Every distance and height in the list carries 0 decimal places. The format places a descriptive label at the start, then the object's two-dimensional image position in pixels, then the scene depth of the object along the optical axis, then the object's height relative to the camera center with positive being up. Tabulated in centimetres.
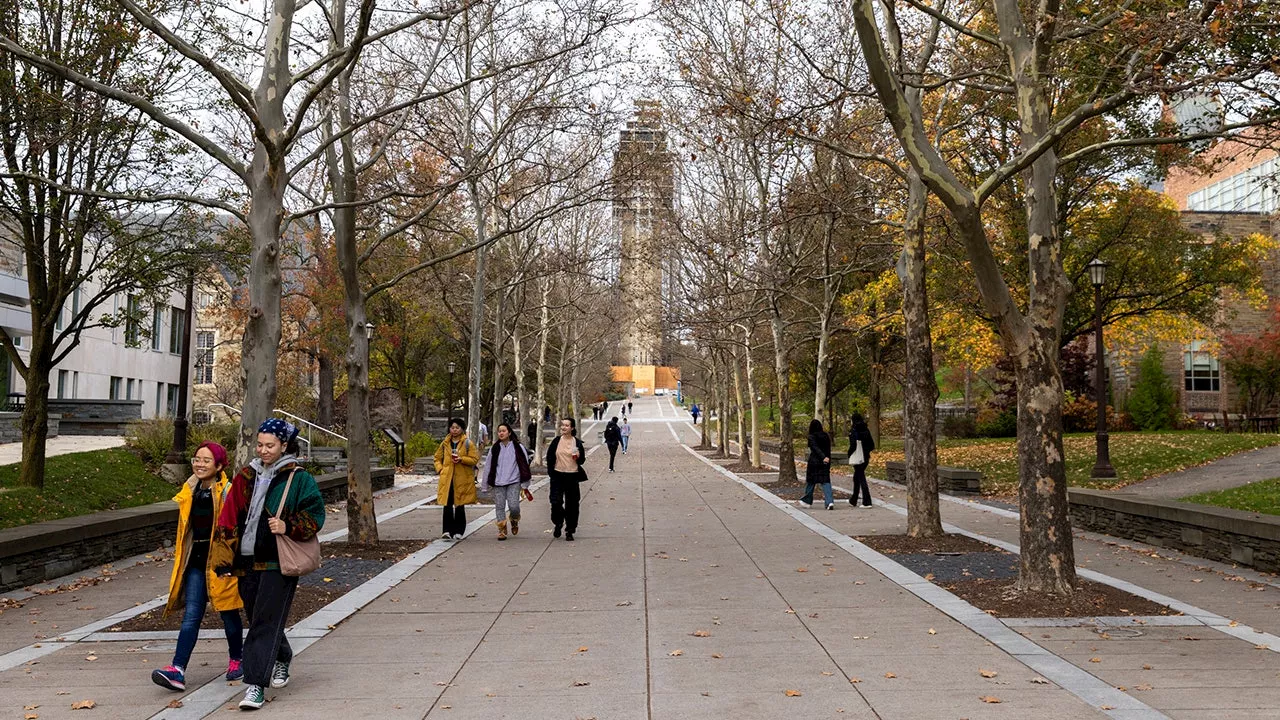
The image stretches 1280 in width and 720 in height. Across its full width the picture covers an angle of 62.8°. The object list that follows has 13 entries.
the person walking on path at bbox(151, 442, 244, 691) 629 -92
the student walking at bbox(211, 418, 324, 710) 611 -68
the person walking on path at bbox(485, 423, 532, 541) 1509 -78
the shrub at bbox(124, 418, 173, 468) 2334 -52
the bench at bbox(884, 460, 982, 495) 2223 -129
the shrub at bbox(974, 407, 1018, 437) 4216 -8
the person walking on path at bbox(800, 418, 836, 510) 1912 -77
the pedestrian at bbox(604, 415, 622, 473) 3597 -60
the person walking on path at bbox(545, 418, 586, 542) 1493 -80
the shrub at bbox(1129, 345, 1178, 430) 3922 +78
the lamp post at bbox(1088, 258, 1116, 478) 2176 +69
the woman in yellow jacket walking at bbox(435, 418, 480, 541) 1468 -82
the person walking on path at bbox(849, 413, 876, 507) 1869 -44
